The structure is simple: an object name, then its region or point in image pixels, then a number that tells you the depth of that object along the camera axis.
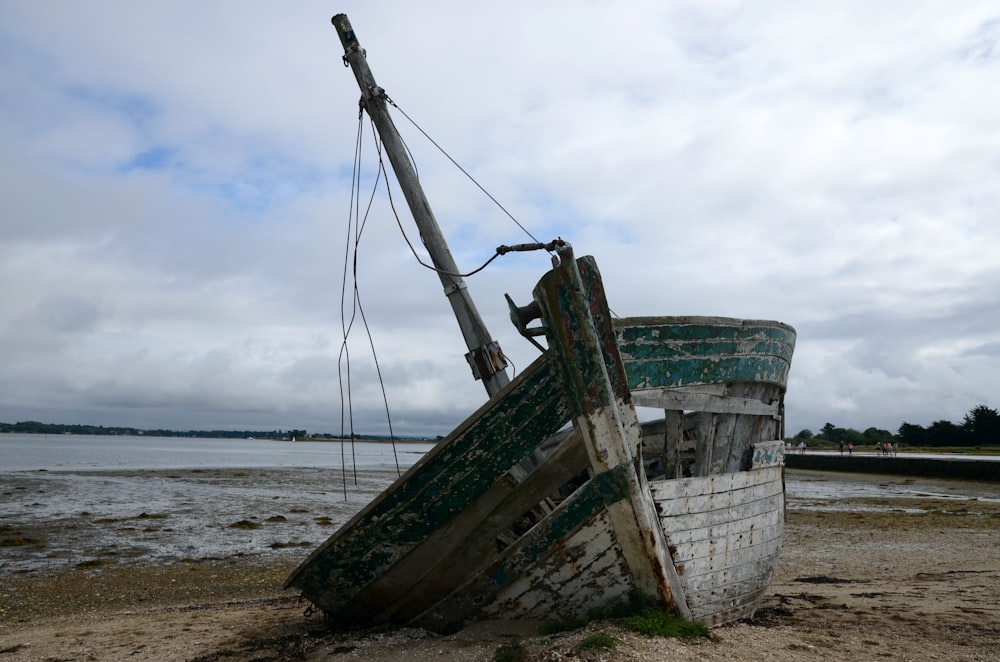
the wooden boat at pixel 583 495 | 4.86
